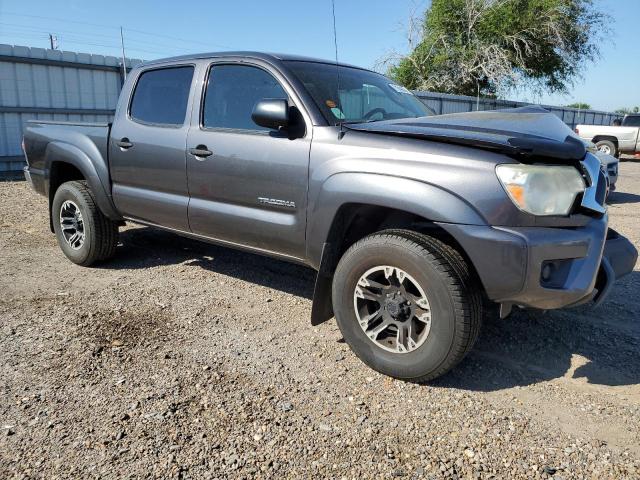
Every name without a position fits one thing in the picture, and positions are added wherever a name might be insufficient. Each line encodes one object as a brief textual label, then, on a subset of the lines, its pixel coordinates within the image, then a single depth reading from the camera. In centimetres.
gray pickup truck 254
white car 1589
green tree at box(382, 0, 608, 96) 2828
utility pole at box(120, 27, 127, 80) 1224
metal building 1080
